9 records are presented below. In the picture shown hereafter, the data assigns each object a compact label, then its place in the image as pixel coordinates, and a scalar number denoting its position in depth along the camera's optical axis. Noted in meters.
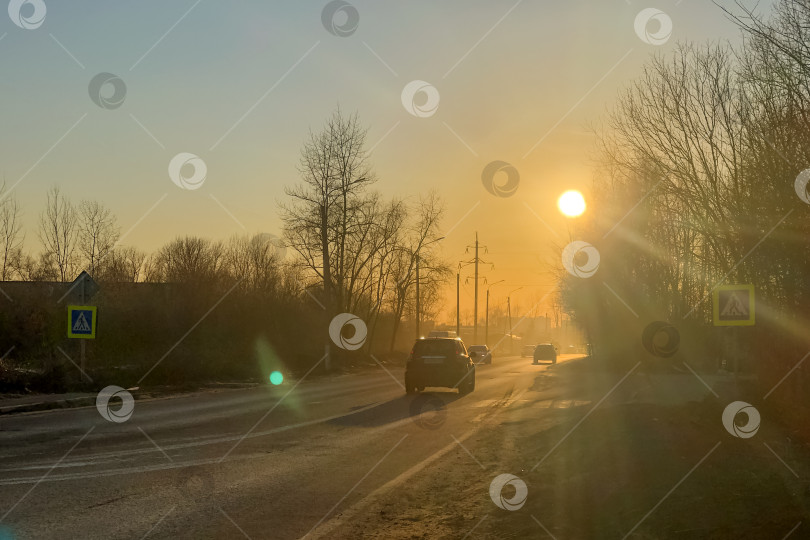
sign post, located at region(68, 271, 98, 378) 21.16
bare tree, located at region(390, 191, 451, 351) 58.66
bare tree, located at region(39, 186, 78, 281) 43.41
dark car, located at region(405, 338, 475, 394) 24.44
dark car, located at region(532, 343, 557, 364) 68.75
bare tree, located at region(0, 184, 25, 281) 37.78
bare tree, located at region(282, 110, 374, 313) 42.03
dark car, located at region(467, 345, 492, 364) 63.43
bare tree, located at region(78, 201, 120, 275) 44.44
